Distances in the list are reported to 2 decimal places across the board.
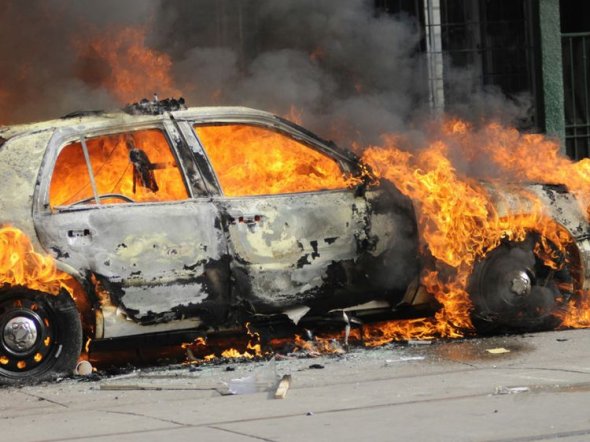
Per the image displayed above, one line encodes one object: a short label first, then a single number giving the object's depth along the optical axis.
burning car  12.39
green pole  20.99
